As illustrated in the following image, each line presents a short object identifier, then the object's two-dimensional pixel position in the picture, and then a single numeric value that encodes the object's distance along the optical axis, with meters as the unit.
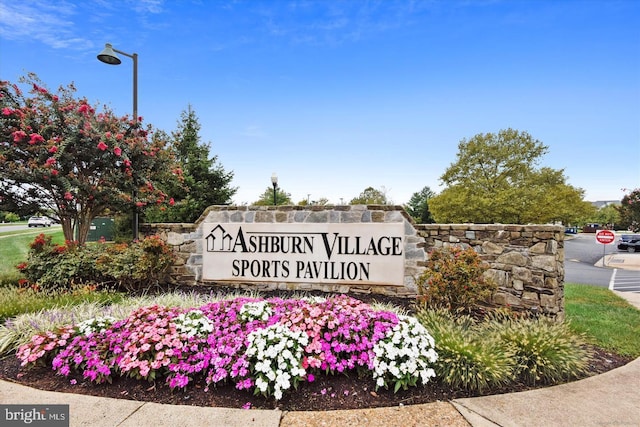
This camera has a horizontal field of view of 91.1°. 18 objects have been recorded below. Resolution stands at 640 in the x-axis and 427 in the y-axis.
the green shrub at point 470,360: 2.63
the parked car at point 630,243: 22.39
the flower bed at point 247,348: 2.52
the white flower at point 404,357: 2.54
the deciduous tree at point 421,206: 32.62
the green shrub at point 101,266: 5.44
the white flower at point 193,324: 2.87
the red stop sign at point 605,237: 15.12
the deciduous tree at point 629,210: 31.66
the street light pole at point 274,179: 14.47
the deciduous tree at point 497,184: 21.23
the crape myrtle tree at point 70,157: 5.84
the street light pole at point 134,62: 6.41
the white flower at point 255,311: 3.13
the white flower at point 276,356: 2.38
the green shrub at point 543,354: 2.85
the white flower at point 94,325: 2.96
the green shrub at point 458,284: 3.96
